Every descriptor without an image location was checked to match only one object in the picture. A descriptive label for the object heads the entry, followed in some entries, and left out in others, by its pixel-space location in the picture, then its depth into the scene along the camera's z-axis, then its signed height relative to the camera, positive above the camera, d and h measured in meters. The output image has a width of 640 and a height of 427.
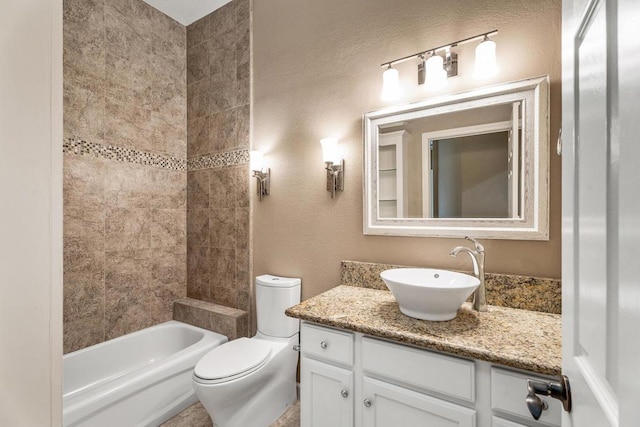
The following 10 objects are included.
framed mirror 1.38 +0.26
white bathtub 1.50 -1.03
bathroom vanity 0.95 -0.57
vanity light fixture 1.42 +0.77
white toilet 1.52 -0.86
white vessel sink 1.14 -0.34
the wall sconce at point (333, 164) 1.88 +0.32
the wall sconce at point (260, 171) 2.23 +0.33
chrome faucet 1.33 -0.28
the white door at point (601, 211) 0.35 +0.00
